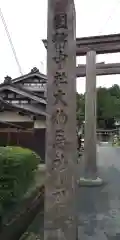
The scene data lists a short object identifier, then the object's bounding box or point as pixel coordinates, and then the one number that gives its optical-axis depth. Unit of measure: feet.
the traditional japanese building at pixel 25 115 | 22.88
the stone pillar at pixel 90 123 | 19.70
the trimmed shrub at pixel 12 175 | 8.96
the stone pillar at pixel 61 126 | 7.94
